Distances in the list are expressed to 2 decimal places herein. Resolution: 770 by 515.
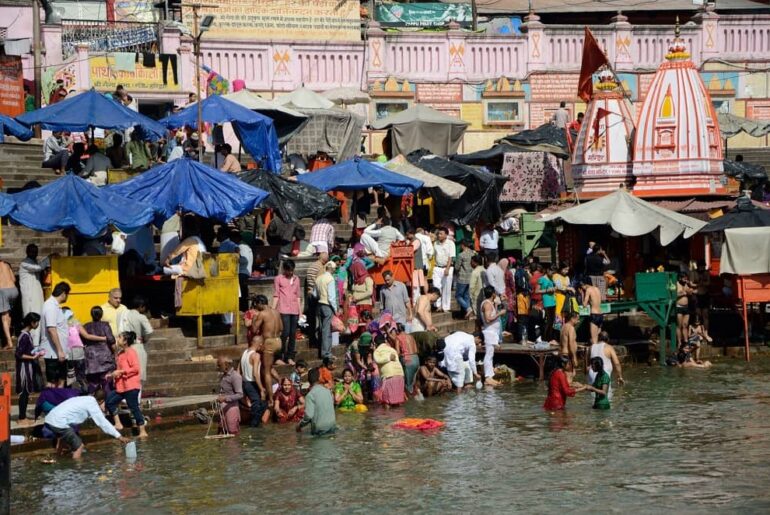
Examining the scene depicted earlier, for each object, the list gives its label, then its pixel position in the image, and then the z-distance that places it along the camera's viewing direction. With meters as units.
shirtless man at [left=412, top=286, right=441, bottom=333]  22.45
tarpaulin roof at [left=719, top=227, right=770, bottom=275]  25.30
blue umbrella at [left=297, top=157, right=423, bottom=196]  24.91
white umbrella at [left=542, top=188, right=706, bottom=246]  26.62
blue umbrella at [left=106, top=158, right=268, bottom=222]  20.81
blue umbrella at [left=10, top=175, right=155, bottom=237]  19.42
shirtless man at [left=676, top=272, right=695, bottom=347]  25.55
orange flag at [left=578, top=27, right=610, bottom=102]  31.14
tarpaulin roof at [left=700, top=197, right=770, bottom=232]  26.02
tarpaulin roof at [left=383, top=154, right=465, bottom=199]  26.72
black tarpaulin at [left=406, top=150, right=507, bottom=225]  27.36
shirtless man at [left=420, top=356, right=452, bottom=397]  21.23
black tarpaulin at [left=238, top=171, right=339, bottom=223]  23.05
